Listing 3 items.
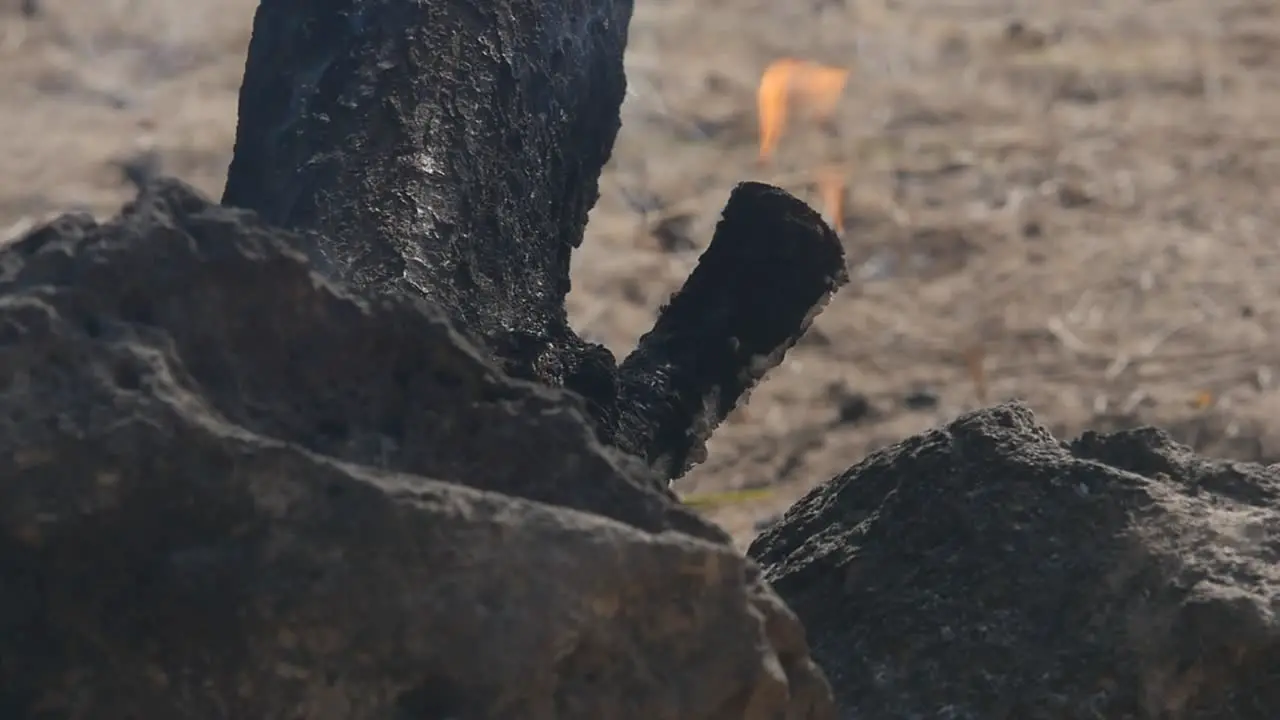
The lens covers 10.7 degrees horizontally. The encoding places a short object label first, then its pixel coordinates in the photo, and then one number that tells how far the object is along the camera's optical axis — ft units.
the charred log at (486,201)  10.50
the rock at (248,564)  9.52
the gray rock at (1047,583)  10.01
